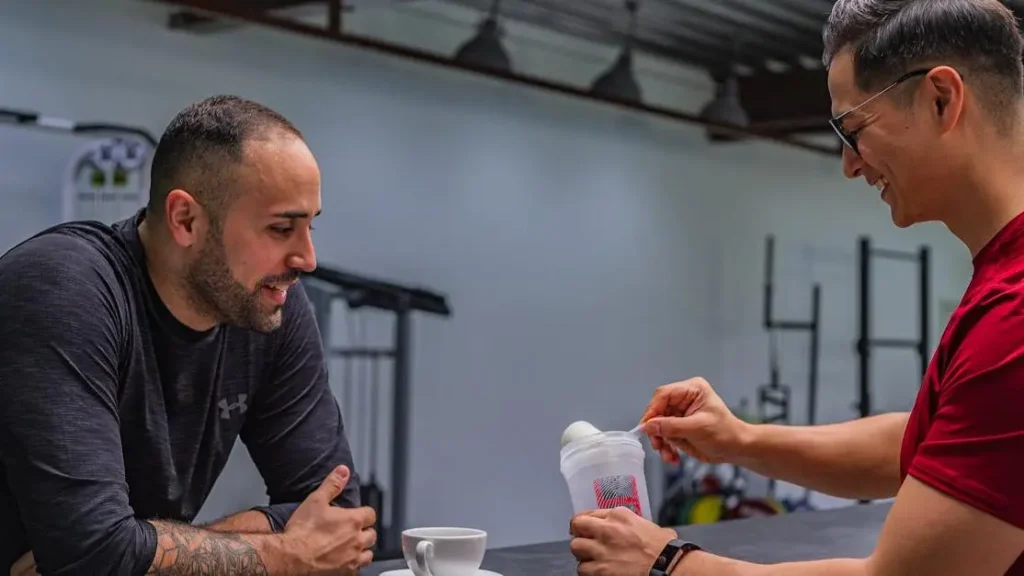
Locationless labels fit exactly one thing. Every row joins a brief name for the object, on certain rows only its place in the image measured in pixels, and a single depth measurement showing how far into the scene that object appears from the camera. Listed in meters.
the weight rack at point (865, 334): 5.59
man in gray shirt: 1.51
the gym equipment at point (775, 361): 6.77
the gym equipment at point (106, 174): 4.04
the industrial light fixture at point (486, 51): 4.62
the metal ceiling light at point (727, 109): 5.64
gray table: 1.69
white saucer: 1.51
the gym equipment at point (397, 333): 4.39
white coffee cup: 1.42
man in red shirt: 1.06
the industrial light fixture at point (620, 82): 5.16
